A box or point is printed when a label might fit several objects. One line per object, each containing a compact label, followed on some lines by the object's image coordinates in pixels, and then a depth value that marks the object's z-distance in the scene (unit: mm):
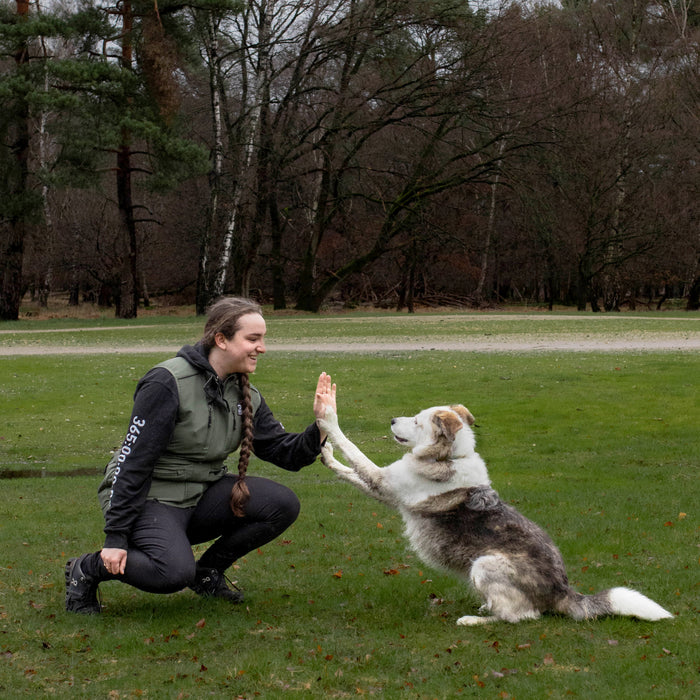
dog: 5328
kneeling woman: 5191
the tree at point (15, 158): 32594
